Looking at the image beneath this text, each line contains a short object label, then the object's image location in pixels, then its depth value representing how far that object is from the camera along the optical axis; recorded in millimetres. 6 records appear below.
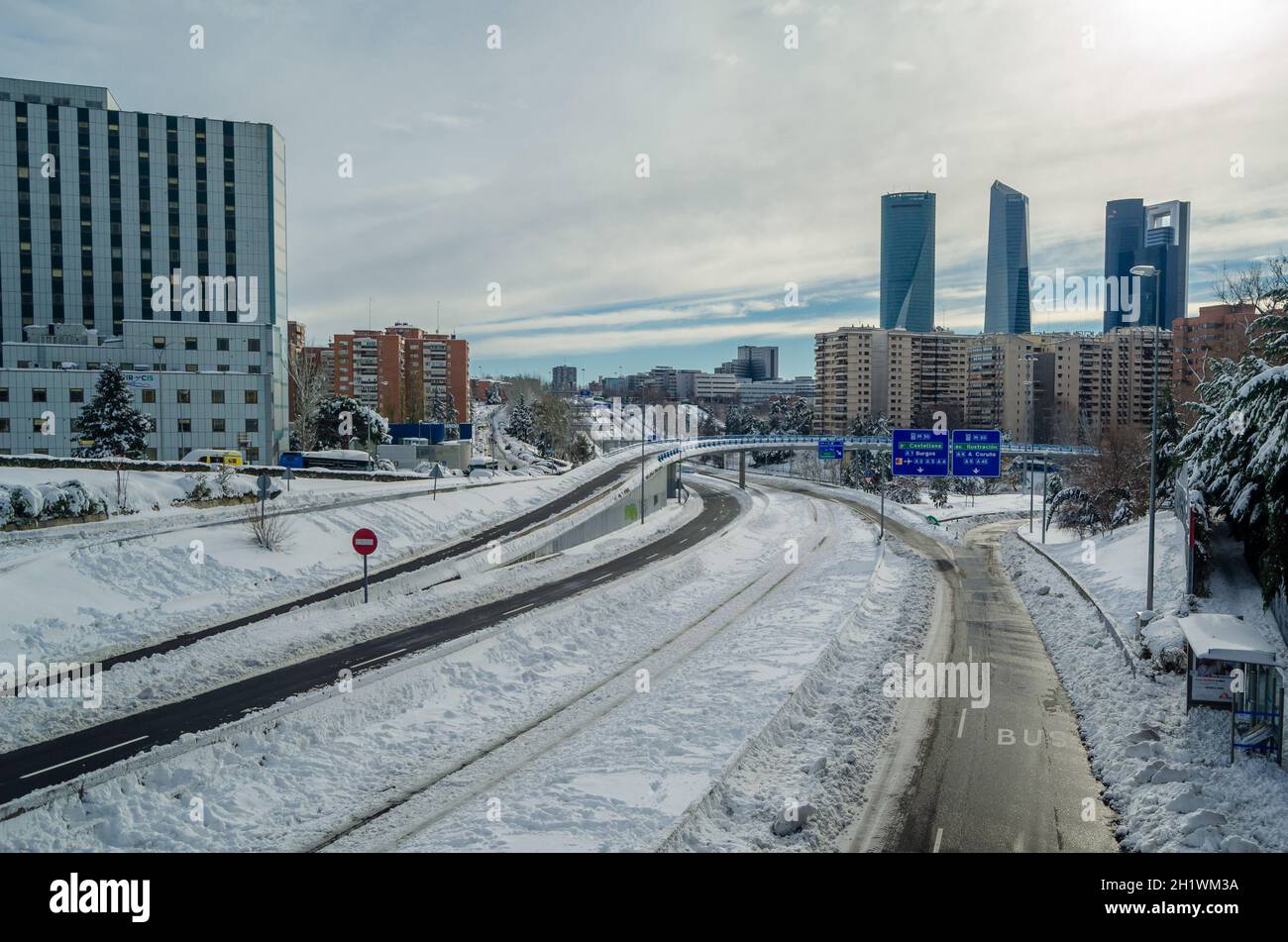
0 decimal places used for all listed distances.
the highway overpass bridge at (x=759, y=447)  76125
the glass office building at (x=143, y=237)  74000
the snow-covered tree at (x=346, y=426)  72438
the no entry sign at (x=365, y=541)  26172
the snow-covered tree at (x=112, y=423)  53750
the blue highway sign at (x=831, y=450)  69250
